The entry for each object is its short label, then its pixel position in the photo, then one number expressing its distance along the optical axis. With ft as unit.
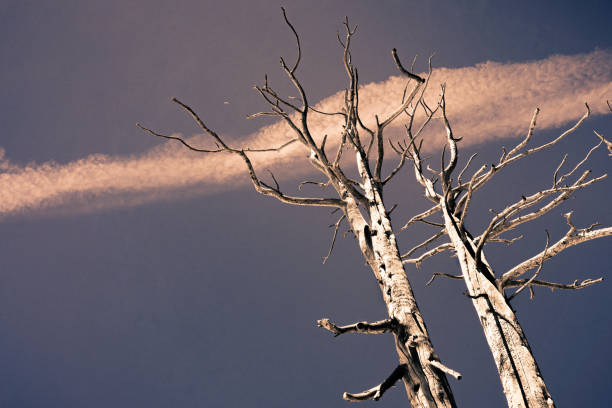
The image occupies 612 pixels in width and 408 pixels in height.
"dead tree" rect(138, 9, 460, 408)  14.73
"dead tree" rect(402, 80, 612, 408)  23.50
